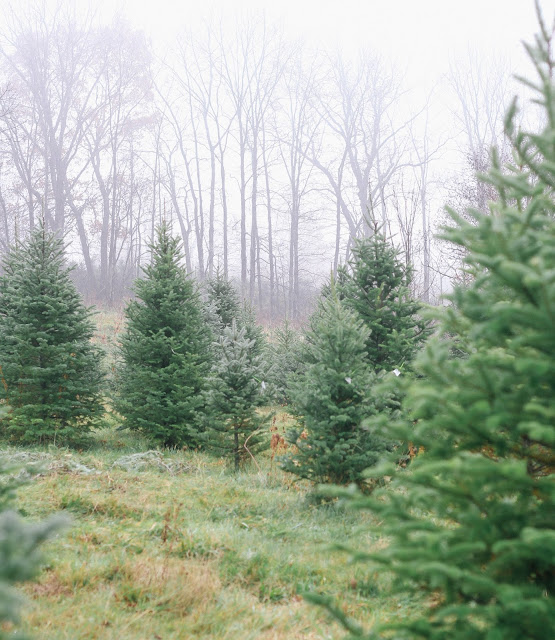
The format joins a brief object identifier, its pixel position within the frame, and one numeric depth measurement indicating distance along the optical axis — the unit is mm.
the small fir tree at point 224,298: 14461
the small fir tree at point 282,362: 12738
